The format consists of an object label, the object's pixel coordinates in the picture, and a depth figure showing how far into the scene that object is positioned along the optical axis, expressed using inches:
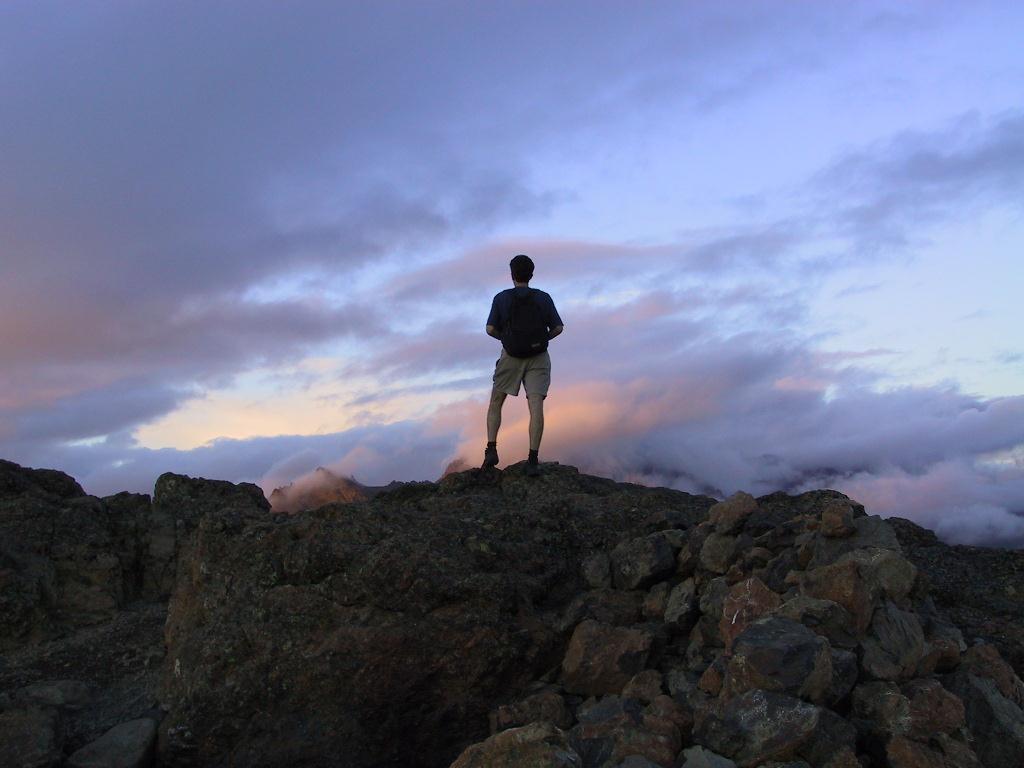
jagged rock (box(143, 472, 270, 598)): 527.2
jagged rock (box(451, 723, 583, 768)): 221.5
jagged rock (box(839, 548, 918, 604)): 294.2
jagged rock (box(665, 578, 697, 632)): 321.4
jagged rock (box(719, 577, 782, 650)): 289.4
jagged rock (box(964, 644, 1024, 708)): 280.5
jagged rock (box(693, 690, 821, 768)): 233.5
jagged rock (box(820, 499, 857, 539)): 317.1
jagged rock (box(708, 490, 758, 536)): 349.4
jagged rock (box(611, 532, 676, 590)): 348.8
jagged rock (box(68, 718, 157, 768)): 322.7
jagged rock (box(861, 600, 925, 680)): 267.3
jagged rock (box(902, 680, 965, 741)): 248.5
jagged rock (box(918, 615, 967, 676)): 277.0
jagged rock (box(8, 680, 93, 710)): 363.9
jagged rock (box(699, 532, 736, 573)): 333.5
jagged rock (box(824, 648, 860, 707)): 253.8
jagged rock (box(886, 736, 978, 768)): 240.2
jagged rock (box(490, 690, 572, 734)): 304.2
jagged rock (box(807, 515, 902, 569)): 312.7
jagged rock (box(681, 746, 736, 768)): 232.1
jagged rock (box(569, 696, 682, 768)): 244.4
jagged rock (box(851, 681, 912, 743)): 248.2
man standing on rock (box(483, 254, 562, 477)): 481.1
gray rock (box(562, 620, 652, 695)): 308.5
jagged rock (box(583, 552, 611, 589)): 360.2
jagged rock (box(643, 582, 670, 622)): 336.2
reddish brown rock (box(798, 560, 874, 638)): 280.4
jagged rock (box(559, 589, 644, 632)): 338.3
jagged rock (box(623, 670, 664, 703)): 289.3
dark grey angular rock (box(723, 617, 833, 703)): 248.2
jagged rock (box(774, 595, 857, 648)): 273.6
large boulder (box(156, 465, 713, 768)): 315.3
